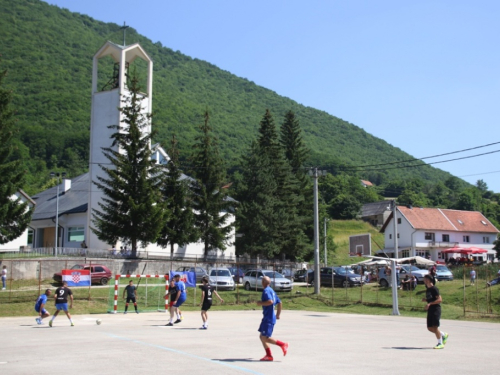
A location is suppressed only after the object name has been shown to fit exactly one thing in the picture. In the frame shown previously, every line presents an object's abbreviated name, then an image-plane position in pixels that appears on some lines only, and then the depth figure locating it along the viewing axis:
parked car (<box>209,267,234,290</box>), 38.59
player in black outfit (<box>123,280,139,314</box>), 27.47
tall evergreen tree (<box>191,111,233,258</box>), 54.66
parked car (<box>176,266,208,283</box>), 39.78
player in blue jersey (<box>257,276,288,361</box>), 12.35
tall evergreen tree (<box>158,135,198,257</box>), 51.28
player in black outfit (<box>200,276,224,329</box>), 20.06
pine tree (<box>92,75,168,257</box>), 45.19
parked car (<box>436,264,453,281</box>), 42.19
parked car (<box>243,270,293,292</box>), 39.47
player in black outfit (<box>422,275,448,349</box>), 14.62
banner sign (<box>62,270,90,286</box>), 30.89
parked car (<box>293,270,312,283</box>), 52.58
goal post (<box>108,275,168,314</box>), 28.91
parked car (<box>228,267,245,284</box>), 46.15
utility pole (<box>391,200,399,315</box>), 28.97
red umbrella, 61.41
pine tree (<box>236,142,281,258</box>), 59.06
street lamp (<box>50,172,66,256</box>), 46.91
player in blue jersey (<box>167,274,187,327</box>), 21.49
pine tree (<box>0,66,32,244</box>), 40.72
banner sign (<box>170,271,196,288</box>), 33.75
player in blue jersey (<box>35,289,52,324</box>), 21.61
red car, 37.75
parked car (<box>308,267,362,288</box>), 43.97
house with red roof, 86.38
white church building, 51.12
